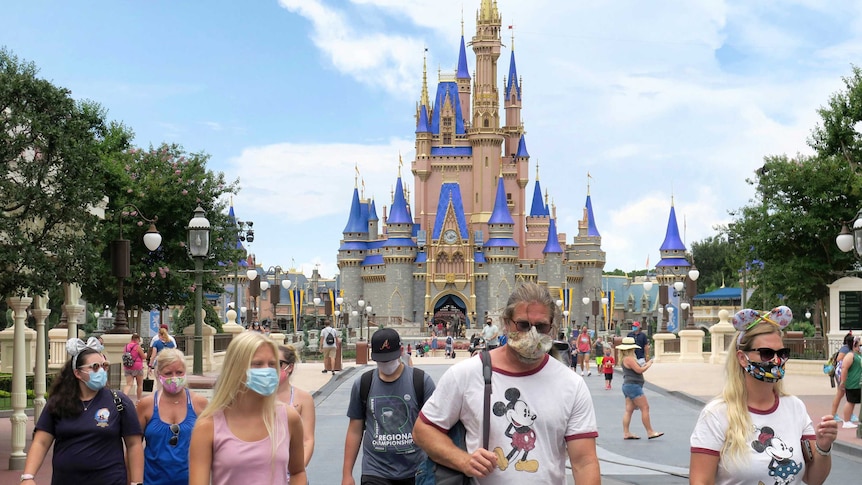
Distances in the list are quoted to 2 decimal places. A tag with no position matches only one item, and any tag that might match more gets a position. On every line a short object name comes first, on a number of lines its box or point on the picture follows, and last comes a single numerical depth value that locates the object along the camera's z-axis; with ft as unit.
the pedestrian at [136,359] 67.72
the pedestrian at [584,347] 108.91
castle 337.93
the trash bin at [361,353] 135.03
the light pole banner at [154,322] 186.39
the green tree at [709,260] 378.73
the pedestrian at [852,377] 53.67
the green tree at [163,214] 113.50
